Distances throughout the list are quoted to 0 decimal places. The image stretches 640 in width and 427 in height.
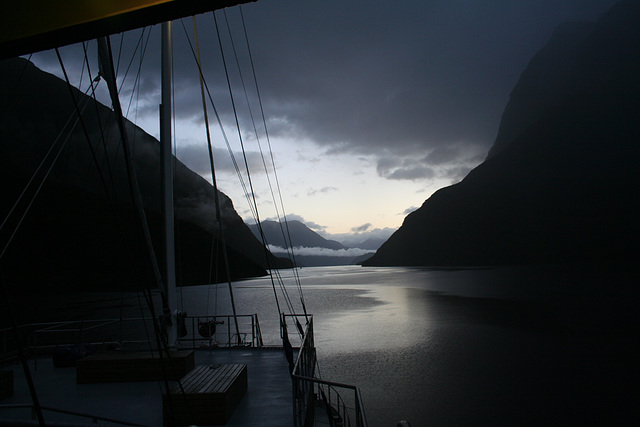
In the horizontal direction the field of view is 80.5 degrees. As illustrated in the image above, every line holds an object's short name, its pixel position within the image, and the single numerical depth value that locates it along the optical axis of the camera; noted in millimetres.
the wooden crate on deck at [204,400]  5629
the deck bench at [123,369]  8094
